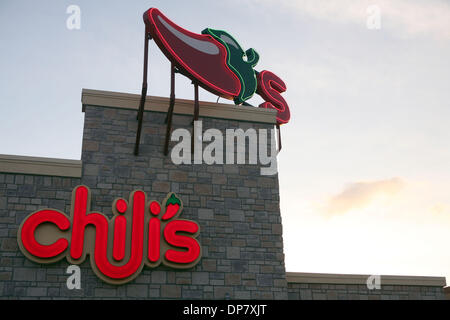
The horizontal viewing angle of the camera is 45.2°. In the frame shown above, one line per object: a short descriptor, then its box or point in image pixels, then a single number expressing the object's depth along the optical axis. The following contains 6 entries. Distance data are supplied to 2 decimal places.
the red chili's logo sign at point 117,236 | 12.90
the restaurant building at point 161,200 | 12.96
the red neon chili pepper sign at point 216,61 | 14.57
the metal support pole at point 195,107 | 14.80
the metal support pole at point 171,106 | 14.35
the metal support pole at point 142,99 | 14.25
